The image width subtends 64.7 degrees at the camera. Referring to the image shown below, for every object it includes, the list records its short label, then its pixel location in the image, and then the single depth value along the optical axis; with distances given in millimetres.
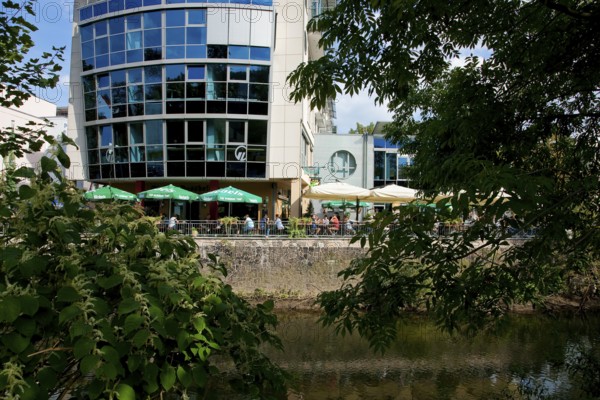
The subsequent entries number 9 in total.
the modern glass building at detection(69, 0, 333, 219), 23844
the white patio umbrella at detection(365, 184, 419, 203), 20609
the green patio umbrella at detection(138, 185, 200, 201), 19641
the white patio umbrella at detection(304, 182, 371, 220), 20875
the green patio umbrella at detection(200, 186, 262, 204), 20062
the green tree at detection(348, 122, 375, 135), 55500
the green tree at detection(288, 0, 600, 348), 2750
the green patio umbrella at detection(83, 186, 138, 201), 17191
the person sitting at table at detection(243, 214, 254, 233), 19891
